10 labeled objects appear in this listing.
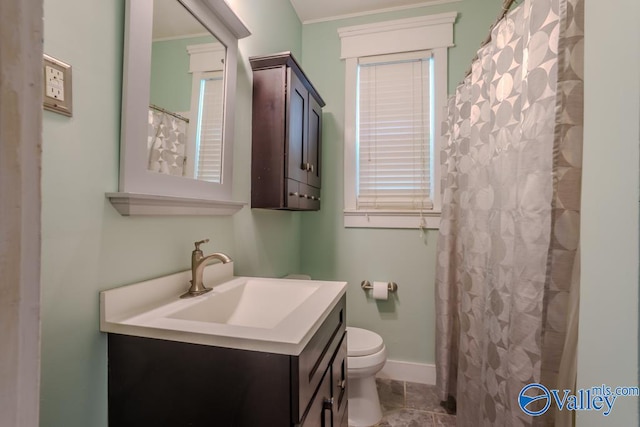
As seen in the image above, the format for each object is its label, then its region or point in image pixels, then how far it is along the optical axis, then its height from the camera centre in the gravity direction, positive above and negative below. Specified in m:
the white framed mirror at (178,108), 0.82 +0.35
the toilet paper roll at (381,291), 2.05 -0.56
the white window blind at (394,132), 2.11 +0.61
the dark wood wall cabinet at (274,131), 1.47 +0.42
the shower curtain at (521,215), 0.83 +0.00
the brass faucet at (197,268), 1.00 -0.21
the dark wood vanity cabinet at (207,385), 0.65 -0.42
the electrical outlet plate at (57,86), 0.62 +0.27
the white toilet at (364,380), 1.56 -0.96
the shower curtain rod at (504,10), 1.16 +0.84
